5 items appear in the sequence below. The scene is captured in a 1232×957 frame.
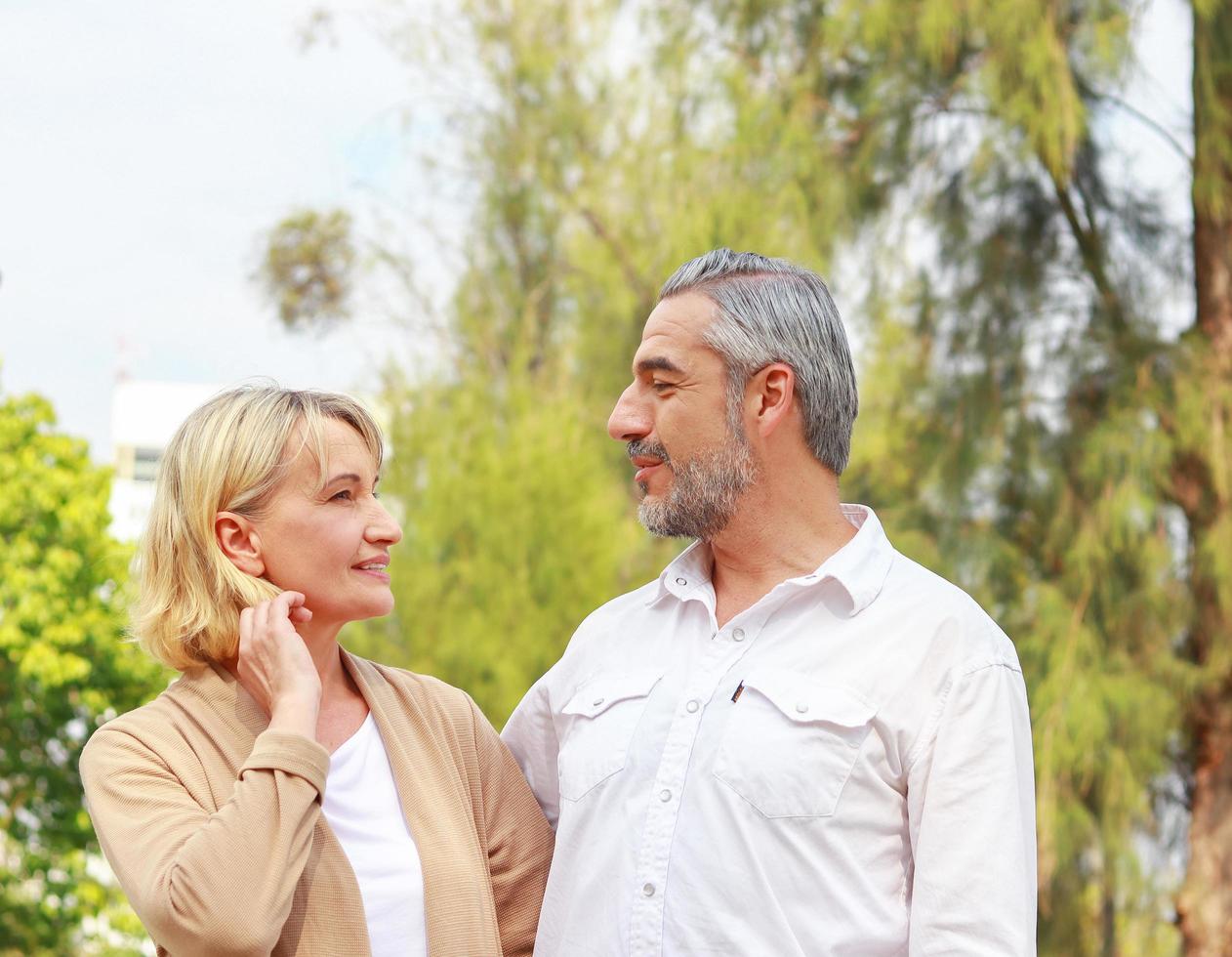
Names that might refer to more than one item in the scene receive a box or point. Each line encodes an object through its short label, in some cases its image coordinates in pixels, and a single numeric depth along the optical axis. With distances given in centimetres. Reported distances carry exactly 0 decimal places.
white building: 2748
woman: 214
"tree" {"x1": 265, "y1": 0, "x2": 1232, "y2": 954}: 741
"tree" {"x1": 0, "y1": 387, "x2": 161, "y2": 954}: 949
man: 212
